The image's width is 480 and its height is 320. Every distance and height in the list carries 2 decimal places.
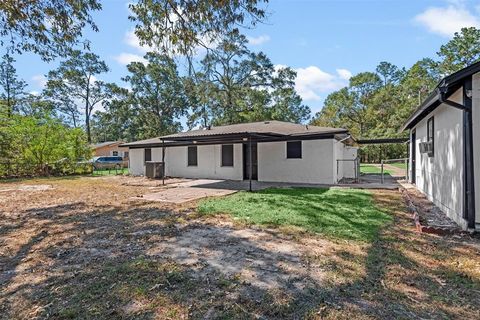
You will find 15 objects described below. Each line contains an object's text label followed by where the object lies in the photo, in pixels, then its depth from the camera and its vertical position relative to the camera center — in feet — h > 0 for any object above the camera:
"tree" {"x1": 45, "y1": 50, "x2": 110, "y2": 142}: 122.83 +34.46
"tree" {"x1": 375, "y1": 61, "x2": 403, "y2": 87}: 133.18 +40.68
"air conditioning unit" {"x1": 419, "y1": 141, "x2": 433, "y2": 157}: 25.75 +1.24
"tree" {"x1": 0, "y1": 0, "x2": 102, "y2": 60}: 21.62 +10.86
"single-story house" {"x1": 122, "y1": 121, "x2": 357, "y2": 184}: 41.33 +1.38
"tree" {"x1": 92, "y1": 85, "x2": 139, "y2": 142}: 124.98 +20.93
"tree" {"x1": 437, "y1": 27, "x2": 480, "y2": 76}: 100.01 +38.83
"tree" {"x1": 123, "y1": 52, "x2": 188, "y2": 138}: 120.78 +27.02
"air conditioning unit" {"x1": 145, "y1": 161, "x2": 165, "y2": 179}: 55.26 -1.31
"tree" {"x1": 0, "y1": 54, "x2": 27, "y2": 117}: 115.13 +31.98
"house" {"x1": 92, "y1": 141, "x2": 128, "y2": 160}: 118.87 +5.44
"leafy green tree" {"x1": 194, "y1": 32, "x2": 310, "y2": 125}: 93.86 +23.53
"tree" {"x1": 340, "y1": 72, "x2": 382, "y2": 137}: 118.83 +27.12
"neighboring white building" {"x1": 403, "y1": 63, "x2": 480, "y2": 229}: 15.81 +0.96
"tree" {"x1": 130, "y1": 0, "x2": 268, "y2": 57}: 20.53 +10.49
